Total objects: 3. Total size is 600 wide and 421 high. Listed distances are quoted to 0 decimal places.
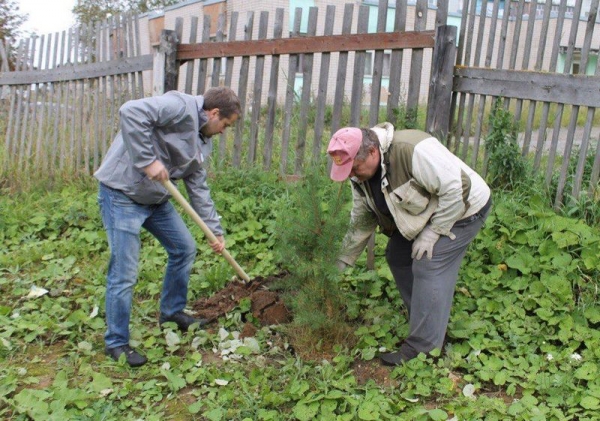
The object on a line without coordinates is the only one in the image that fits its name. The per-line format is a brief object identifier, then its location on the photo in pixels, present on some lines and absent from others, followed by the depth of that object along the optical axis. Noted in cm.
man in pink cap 322
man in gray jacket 337
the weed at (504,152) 487
